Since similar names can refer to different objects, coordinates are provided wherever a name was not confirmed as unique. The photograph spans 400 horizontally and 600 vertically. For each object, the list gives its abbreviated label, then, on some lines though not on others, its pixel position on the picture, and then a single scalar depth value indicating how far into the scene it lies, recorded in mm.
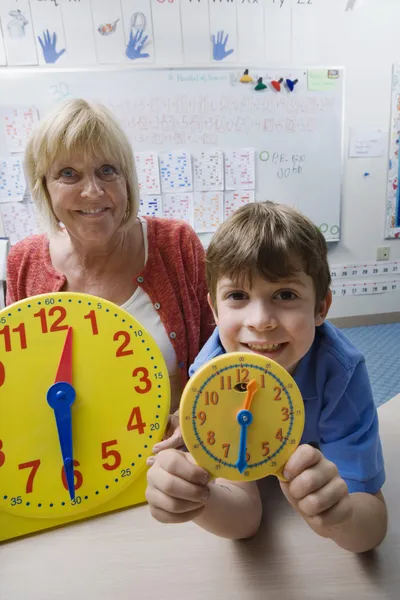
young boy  441
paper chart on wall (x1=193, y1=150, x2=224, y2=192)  2436
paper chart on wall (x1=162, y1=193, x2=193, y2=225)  2471
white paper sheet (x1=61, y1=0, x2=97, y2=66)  2148
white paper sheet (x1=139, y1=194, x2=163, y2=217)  2439
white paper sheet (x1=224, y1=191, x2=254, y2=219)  2529
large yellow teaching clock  489
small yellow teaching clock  427
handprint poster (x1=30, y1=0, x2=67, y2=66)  2135
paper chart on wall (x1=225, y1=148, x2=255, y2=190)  2469
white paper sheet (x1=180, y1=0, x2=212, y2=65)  2234
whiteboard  2240
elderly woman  886
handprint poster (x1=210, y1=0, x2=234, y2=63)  2262
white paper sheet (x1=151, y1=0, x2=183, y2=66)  2217
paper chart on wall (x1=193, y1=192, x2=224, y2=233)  2498
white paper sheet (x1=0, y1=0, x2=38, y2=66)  2117
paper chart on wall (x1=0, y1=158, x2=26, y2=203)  2287
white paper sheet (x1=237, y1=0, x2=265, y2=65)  2283
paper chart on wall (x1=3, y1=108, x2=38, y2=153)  2229
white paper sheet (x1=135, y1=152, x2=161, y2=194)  2379
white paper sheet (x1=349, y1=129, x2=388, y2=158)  2631
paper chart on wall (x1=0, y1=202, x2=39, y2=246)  2350
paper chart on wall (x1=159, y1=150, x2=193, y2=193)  2400
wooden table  503
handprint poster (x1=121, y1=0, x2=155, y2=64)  2191
